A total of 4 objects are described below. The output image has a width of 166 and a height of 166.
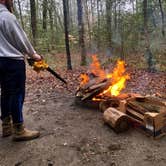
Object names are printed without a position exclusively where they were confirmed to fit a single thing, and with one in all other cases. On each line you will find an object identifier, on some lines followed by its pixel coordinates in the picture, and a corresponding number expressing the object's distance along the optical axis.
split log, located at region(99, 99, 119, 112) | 3.40
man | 2.40
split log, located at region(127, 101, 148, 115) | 2.91
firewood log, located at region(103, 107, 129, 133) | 2.76
